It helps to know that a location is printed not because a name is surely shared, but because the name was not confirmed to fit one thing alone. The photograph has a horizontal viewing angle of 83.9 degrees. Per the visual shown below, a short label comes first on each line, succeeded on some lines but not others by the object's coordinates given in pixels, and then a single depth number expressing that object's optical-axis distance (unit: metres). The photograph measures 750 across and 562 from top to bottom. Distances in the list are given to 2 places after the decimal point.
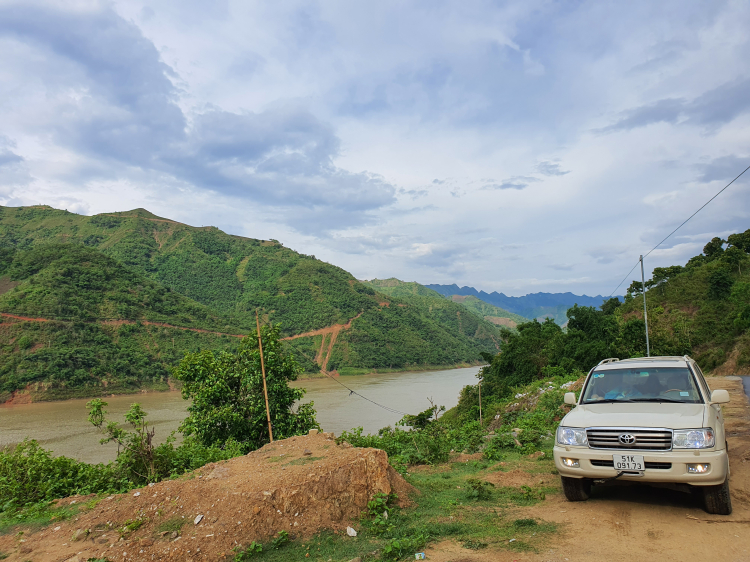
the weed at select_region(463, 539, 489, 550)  4.32
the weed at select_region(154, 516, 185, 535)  4.94
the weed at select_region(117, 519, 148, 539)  4.85
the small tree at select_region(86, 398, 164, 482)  8.09
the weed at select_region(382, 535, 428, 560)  4.25
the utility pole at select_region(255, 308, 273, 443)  10.39
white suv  4.38
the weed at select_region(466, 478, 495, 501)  6.06
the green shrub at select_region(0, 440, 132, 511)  7.40
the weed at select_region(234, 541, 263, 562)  4.55
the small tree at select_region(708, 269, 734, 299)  33.72
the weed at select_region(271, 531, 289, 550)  4.74
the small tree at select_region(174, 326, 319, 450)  11.73
